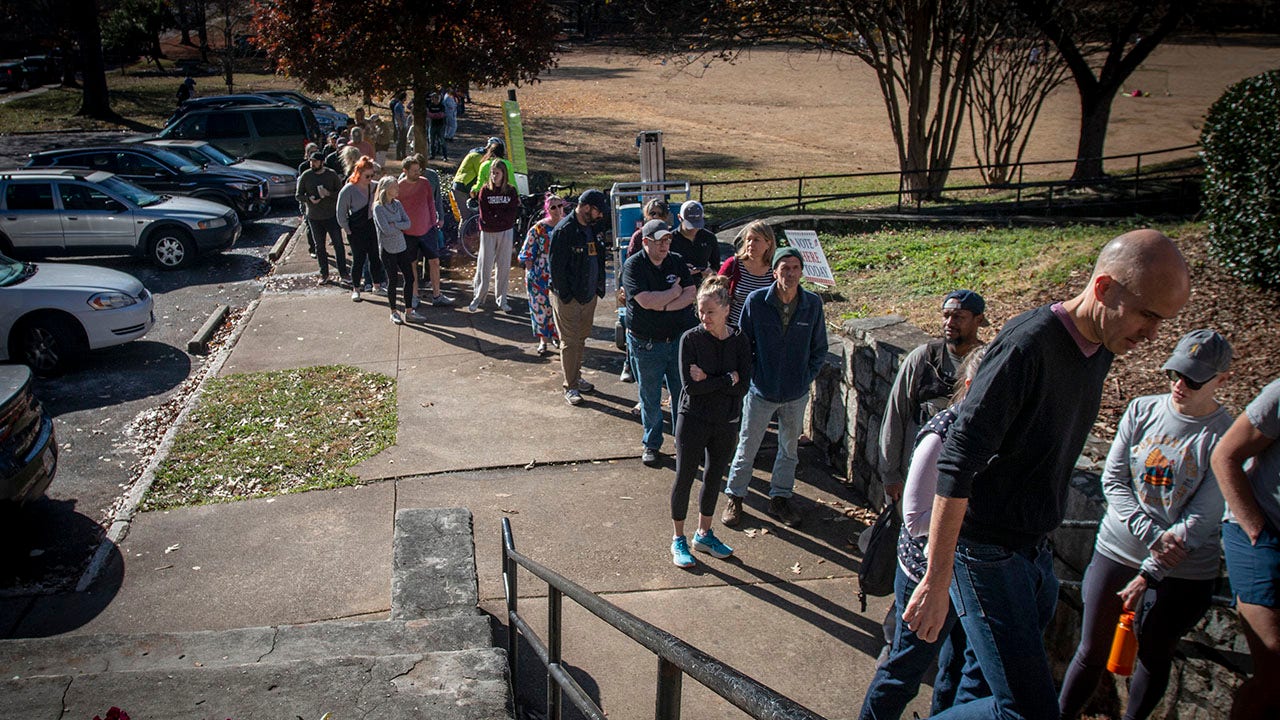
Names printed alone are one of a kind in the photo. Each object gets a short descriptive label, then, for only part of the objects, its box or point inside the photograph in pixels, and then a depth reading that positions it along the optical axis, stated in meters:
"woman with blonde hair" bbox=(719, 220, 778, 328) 7.27
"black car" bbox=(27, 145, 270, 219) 18.27
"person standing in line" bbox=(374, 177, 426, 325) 11.37
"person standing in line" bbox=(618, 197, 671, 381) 8.43
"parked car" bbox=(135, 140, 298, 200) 19.70
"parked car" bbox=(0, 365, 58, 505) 6.68
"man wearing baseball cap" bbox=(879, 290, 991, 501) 5.15
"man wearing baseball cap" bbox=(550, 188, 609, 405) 8.80
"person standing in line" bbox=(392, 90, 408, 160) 25.36
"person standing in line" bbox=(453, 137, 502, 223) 14.43
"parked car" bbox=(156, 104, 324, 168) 22.88
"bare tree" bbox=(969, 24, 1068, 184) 20.00
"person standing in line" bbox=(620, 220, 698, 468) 7.62
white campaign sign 8.75
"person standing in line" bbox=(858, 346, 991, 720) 3.62
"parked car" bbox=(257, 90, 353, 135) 27.50
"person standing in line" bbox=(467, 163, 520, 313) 11.48
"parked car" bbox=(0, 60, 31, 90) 42.06
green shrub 8.80
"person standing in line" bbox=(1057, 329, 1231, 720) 4.09
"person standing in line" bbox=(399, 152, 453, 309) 11.72
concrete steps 3.80
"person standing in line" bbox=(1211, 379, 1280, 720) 3.77
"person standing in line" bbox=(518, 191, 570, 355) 10.02
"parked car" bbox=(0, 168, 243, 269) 14.80
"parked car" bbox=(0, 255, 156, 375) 10.39
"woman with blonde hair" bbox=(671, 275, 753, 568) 6.12
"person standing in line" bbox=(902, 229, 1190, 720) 2.96
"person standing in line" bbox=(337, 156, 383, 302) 12.21
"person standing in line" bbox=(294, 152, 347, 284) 13.27
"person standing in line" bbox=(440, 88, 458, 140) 27.95
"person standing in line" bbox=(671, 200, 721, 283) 8.38
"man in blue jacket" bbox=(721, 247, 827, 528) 6.52
